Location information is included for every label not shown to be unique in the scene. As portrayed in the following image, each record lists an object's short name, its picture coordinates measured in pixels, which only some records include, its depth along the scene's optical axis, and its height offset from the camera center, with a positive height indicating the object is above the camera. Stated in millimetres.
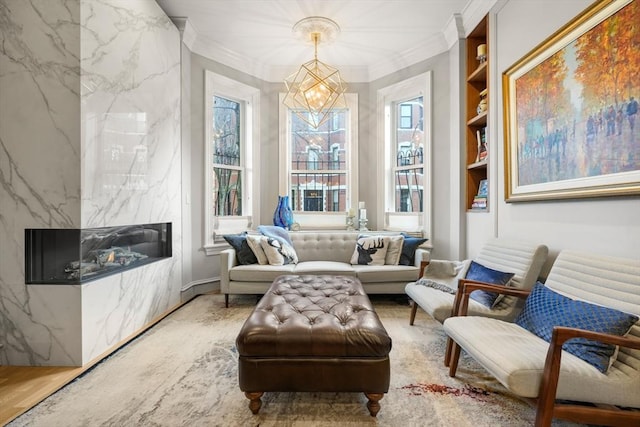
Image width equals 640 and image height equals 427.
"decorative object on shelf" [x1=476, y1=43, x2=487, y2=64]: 3413 +1591
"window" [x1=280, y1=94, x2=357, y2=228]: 4902 +647
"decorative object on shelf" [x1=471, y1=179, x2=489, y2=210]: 3383 +153
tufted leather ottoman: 1706 -741
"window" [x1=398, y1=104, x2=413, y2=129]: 4648 +1304
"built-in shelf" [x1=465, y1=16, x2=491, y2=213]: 3604 +933
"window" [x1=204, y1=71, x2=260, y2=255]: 4238 +749
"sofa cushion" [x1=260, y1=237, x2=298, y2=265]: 3744 -432
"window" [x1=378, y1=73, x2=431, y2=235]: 4297 +802
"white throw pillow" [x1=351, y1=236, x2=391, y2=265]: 3855 -439
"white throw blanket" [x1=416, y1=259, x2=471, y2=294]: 2853 -539
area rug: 1704 -1023
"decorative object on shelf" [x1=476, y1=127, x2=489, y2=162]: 3459 +705
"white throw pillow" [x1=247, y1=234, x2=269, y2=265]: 3760 -392
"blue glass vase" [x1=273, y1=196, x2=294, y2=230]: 4566 -35
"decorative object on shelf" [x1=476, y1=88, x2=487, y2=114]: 3396 +1081
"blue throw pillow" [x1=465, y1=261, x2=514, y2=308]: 2285 -468
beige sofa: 3596 -642
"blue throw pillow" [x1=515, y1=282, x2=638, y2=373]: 1452 -505
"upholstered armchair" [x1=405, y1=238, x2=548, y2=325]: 2266 -508
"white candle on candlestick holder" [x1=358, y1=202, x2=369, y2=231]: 4629 -79
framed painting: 1742 +624
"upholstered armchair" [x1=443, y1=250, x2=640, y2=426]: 1368 -626
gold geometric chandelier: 3576 +1951
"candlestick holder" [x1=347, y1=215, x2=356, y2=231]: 4723 -149
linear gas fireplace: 2314 -296
